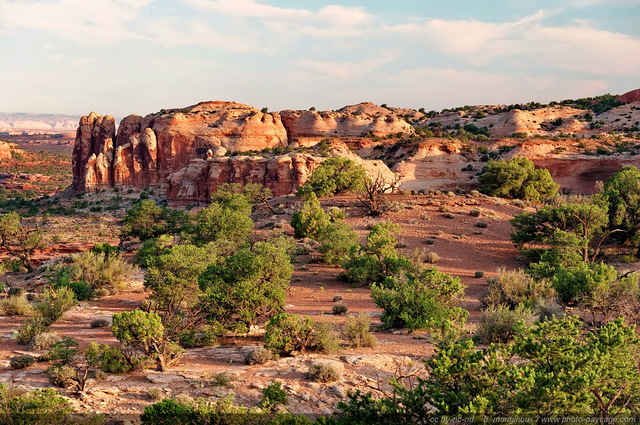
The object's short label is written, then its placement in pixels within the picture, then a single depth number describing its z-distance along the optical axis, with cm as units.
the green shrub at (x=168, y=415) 761
